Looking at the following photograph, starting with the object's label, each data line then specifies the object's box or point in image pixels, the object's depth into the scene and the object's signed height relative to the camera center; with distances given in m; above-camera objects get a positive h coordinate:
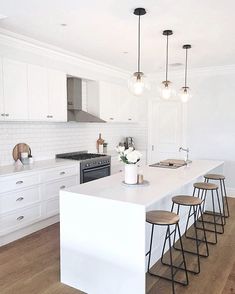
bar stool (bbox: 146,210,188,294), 2.43 -0.82
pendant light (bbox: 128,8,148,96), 3.03 +0.52
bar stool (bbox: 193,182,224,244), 3.65 -0.87
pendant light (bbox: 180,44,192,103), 4.03 +0.54
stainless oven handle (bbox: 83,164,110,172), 4.63 -0.69
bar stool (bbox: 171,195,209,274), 2.89 -0.80
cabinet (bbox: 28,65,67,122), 3.96 +0.54
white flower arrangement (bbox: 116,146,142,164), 2.68 -0.26
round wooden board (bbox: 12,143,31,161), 4.09 -0.32
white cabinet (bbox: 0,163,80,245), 3.37 -0.94
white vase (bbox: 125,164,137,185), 2.78 -0.46
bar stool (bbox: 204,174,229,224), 4.19 -0.74
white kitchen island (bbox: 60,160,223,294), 2.19 -0.92
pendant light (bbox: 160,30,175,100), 3.64 +0.55
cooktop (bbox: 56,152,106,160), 4.88 -0.50
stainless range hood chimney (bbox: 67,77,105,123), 4.91 +0.51
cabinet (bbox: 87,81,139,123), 5.46 +0.59
